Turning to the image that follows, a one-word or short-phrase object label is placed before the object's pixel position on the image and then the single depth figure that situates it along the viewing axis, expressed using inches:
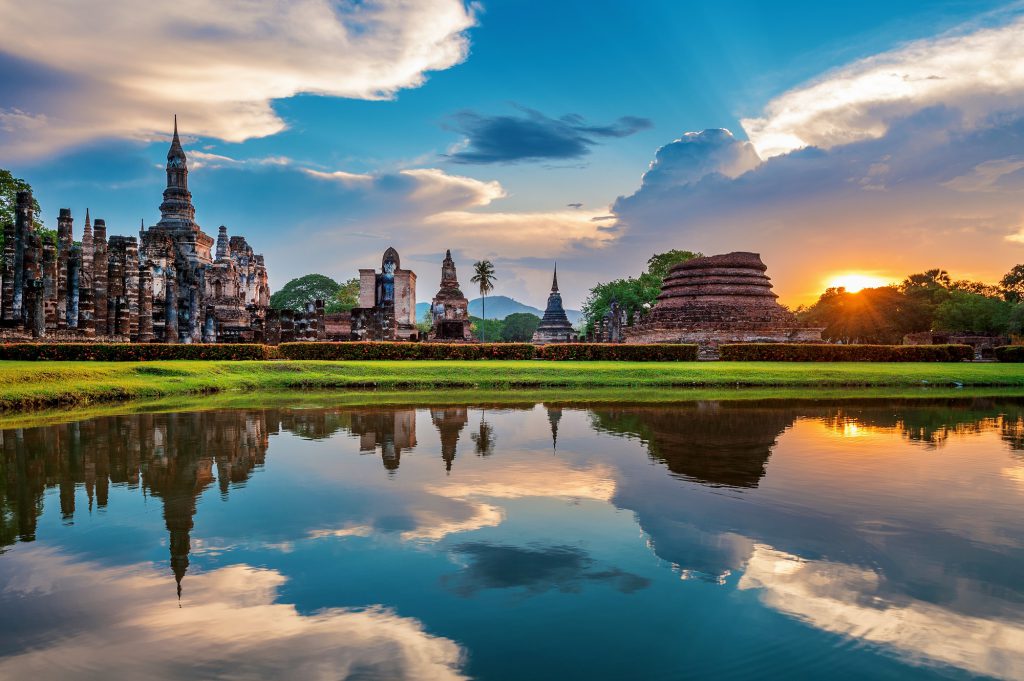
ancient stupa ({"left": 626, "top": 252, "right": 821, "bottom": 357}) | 1403.8
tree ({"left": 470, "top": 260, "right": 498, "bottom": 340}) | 3326.8
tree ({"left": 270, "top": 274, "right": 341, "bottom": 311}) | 3307.1
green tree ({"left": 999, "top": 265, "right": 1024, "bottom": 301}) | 2623.0
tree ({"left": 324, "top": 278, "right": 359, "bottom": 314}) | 3166.8
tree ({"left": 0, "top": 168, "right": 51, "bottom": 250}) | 1427.2
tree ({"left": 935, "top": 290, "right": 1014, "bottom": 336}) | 2255.2
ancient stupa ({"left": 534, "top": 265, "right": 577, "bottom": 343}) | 2468.0
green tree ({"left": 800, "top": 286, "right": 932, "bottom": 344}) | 2438.5
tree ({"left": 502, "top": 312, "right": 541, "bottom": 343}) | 4308.6
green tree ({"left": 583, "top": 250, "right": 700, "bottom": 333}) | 2487.7
